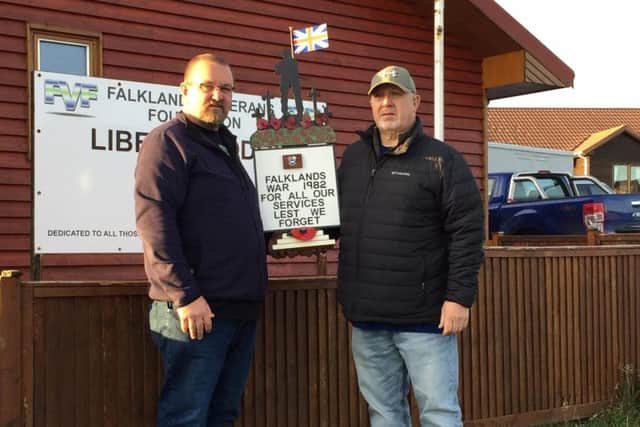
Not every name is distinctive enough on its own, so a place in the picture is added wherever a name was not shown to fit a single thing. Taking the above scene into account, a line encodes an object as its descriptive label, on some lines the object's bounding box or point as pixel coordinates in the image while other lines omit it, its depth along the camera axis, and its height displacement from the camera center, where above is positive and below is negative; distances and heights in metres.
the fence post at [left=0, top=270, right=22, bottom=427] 3.06 -0.52
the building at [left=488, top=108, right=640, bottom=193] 30.30 +3.07
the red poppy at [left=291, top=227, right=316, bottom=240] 3.50 -0.07
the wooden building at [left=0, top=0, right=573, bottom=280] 7.15 +1.84
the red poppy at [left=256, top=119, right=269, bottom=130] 3.58 +0.43
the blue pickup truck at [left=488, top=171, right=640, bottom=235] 11.30 +0.14
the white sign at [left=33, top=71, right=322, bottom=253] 4.50 +0.40
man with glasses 2.68 -0.12
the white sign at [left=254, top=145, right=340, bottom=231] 3.49 +0.13
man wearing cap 3.15 -0.16
